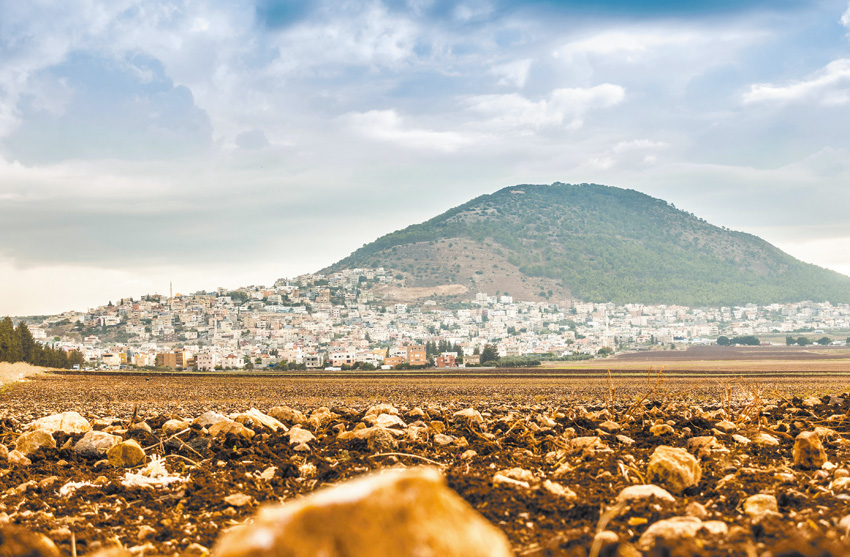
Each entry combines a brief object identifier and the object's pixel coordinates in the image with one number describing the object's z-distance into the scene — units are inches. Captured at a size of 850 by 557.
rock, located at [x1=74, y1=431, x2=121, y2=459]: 319.3
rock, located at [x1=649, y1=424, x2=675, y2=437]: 342.3
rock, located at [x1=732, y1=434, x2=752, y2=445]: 315.3
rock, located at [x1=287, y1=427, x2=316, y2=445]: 316.2
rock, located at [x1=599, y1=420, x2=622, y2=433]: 356.5
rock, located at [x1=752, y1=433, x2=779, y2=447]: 314.3
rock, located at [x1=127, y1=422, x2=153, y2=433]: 360.6
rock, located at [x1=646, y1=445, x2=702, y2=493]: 223.0
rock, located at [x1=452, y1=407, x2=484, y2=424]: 378.9
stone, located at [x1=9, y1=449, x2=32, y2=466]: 306.0
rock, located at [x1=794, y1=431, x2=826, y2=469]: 268.8
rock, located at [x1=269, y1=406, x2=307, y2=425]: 397.6
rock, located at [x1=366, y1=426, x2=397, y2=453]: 299.0
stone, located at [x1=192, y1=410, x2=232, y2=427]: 366.6
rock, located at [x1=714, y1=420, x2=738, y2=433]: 360.6
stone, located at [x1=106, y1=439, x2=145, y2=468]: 308.0
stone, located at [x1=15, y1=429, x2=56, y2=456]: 325.4
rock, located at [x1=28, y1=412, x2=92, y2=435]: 360.8
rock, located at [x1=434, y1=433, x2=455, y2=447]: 318.0
